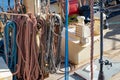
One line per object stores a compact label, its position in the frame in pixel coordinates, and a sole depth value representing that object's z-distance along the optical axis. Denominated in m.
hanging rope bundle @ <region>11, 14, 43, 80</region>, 2.64
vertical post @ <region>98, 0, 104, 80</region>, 2.25
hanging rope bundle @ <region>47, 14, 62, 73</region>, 2.73
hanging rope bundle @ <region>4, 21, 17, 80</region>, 2.67
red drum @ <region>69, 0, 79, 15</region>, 4.68
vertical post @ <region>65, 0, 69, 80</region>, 2.44
